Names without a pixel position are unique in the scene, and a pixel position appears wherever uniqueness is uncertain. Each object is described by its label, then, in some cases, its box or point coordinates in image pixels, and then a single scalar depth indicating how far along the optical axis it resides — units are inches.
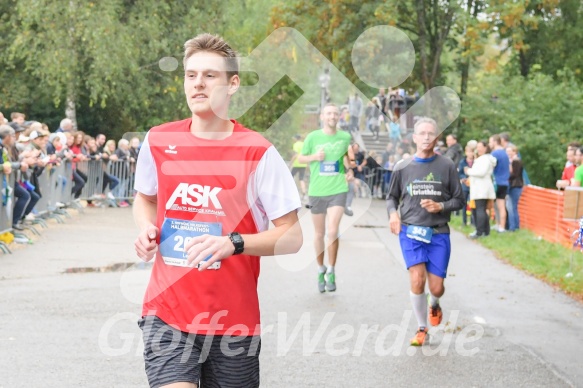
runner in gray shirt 339.3
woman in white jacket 786.2
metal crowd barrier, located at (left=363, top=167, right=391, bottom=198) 1443.5
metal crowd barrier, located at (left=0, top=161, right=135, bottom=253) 565.9
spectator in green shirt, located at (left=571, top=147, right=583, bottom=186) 616.5
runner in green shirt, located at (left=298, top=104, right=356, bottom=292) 460.4
